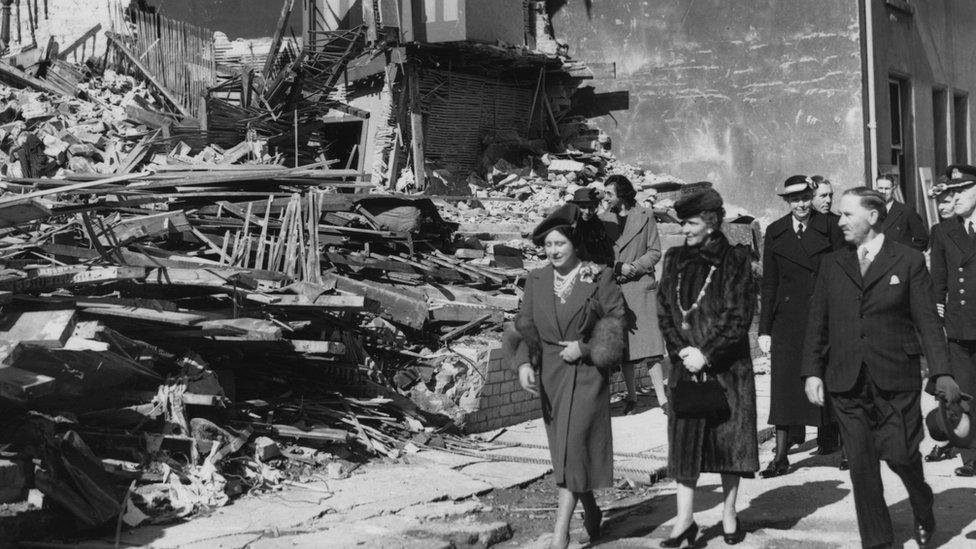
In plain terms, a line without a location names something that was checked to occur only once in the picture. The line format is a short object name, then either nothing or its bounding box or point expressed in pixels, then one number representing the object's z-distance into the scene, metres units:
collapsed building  6.92
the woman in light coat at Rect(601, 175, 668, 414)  9.94
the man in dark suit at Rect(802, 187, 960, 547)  5.83
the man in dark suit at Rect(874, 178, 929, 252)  10.84
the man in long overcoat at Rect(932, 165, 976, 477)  7.79
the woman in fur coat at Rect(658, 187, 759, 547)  6.21
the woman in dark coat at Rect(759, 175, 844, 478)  8.16
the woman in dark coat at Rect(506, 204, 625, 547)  6.14
